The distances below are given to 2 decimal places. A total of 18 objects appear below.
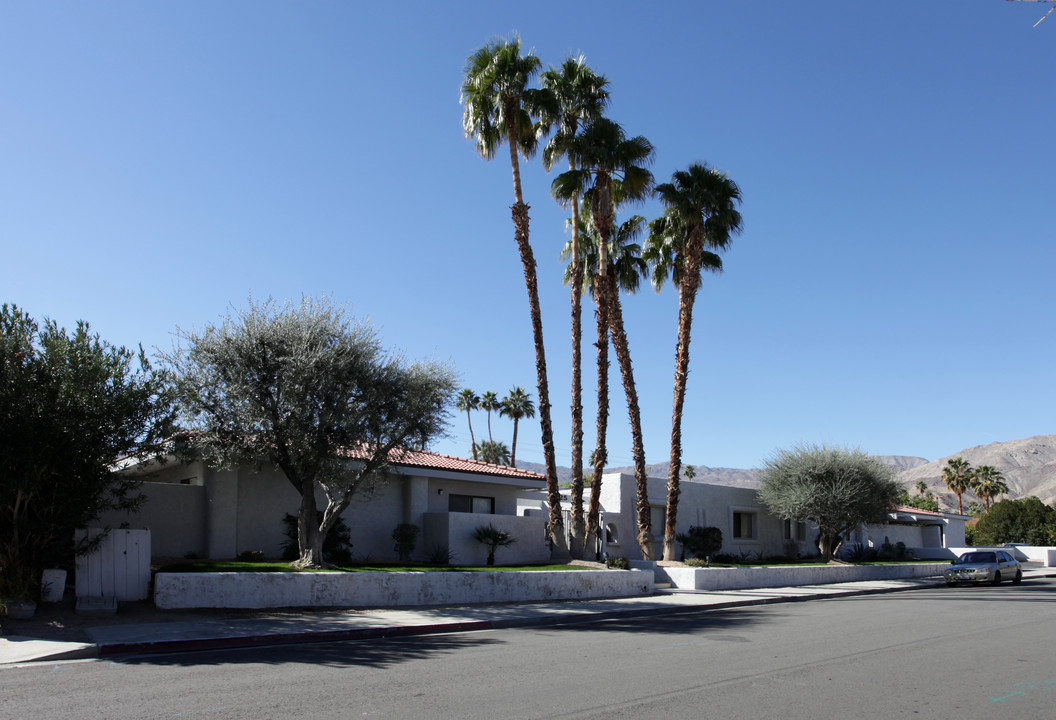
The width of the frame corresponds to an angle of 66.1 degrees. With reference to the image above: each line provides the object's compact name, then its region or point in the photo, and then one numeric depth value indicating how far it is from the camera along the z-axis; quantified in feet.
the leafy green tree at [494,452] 259.80
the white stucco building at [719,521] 100.99
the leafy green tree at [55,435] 42.83
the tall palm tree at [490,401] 246.68
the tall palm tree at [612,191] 84.53
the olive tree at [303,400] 56.80
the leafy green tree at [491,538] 84.17
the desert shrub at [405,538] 80.64
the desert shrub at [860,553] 127.75
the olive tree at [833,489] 106.22
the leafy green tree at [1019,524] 193.06
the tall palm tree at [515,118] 82.48
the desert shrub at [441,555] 80.48
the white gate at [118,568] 47.91
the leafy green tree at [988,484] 276.62
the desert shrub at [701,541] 105.40
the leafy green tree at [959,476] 273.75
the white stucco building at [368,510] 70.18
